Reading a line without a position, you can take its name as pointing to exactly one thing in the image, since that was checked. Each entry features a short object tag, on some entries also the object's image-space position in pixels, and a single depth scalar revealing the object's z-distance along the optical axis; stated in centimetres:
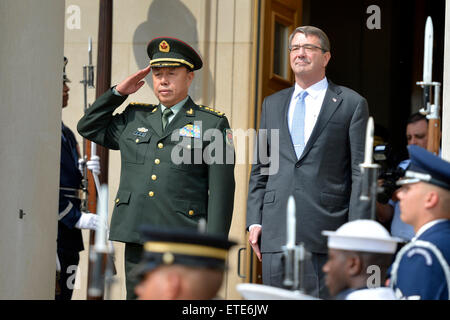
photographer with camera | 1434
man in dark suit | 1252
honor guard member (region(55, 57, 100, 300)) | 1639
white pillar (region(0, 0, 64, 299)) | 1319
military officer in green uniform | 1245
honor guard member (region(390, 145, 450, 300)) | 899
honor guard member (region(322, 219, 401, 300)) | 890
